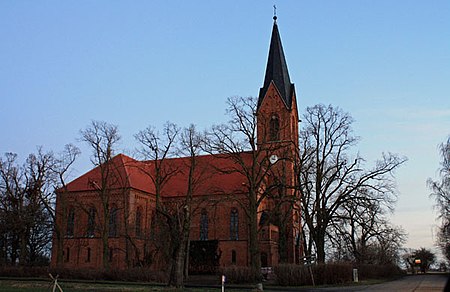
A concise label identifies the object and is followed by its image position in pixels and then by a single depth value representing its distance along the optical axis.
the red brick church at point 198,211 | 49.09
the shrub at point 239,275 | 33.72
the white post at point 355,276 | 33.81
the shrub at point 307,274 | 31.22
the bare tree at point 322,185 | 38.50
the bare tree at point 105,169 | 43.67
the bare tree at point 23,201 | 47.31
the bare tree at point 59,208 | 46.31
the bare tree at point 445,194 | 35.22
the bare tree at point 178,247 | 25.66
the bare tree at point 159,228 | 42.16
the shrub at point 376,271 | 38.84
